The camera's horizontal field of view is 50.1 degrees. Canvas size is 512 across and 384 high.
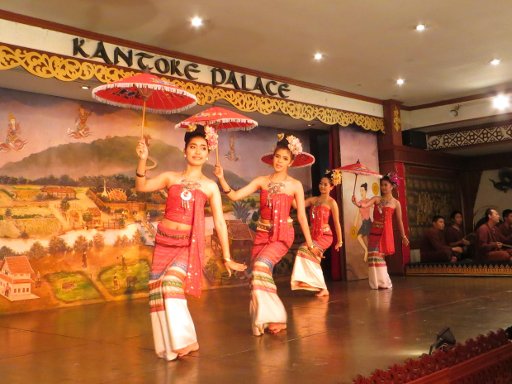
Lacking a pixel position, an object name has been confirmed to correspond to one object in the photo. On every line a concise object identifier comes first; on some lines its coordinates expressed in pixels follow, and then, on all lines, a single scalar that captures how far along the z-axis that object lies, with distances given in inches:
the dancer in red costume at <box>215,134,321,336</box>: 176.4
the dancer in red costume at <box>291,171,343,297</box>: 267.1
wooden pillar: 379.6
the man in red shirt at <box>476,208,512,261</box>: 355.9
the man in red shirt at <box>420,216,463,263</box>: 380.0
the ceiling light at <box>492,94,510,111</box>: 365.1
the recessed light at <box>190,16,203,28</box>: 233.7
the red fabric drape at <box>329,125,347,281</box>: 358.6
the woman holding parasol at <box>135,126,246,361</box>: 142.3
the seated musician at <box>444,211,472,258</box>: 395.9
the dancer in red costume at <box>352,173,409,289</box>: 300.2
